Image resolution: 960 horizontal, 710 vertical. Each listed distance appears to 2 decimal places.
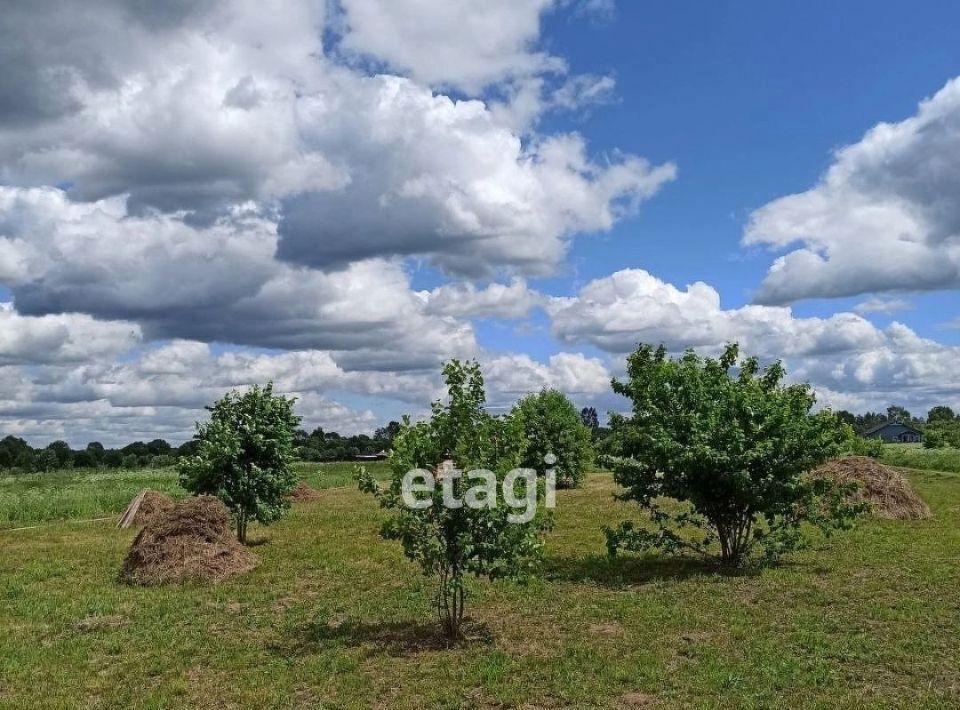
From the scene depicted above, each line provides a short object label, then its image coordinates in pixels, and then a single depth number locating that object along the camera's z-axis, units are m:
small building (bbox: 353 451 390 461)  102.29
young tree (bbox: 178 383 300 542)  22.97
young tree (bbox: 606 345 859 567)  15.97
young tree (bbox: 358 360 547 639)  11.42
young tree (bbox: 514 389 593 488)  47.41
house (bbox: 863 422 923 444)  151.50
